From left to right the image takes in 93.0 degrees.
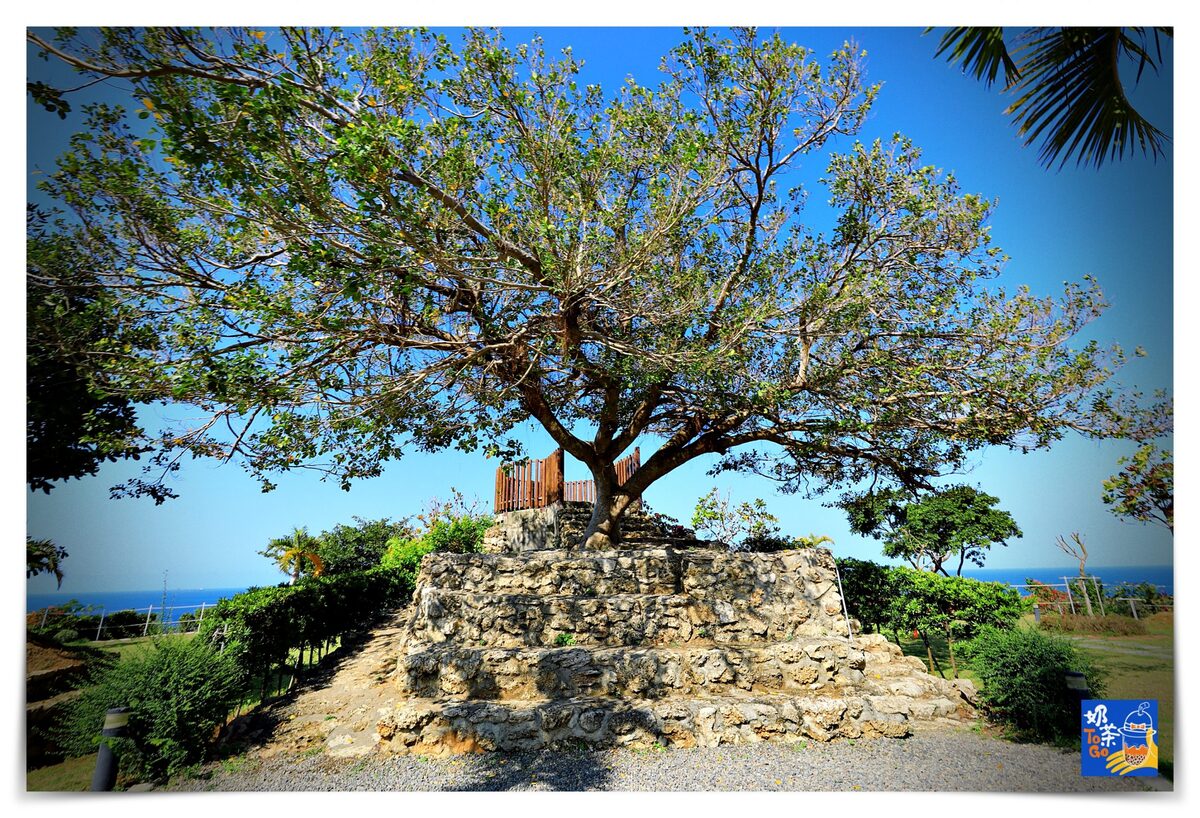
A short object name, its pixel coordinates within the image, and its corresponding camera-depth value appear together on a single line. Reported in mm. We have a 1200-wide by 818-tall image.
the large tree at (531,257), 4469
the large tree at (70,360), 4562
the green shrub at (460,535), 12766
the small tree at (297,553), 16266
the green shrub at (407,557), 11988
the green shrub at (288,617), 5352
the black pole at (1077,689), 4426
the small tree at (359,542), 16766
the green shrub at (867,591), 7953
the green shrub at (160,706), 3984
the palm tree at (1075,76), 4305
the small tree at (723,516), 11625
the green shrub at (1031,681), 4566
